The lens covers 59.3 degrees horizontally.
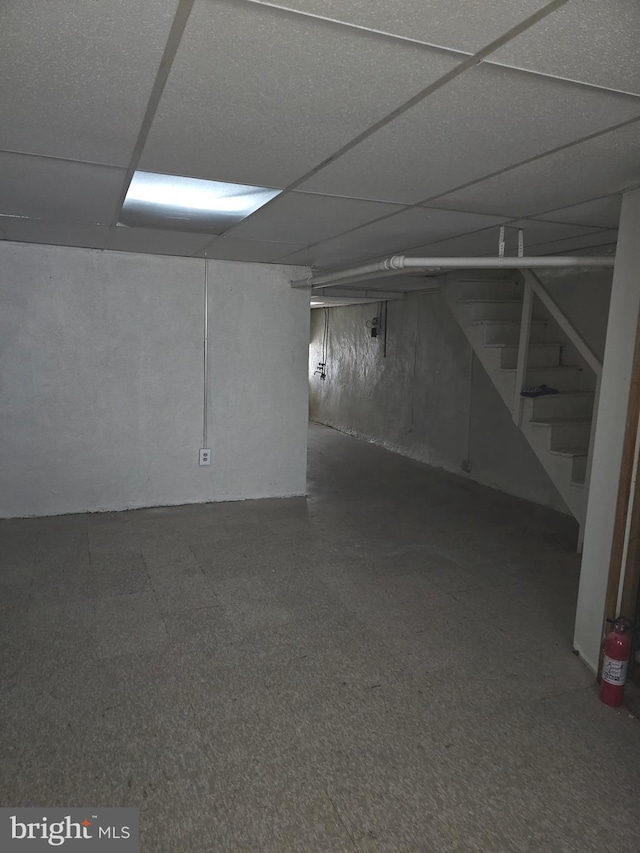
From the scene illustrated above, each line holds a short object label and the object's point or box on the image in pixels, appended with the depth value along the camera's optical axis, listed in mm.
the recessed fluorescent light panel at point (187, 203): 2594
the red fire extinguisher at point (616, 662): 2301
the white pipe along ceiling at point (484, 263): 2811
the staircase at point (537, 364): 4121
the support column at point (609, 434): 2361
